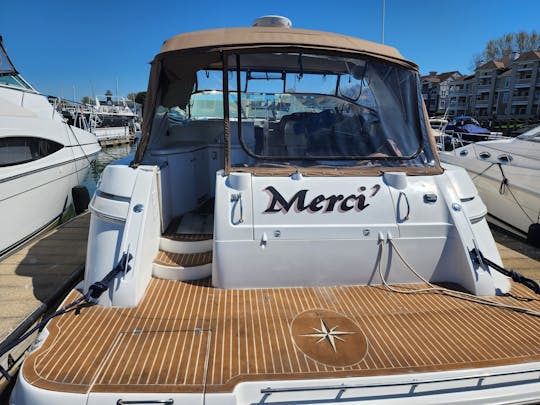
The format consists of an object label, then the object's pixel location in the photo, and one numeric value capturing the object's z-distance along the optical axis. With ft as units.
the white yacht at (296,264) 6.28
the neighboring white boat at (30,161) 17.43
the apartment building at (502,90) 163.43
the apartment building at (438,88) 200.65
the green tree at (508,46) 199.00
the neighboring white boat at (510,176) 19.67
